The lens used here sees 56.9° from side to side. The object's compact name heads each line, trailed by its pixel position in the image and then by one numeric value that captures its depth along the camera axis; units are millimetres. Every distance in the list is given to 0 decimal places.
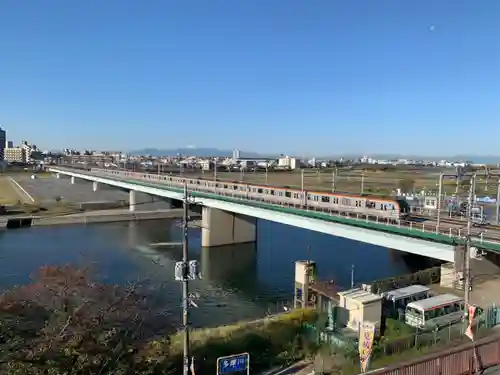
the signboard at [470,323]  13500
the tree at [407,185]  84250
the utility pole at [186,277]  10407
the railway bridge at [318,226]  24312
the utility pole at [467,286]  15938
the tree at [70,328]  9906
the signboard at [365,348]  11969
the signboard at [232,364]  10938
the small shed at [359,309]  16766
